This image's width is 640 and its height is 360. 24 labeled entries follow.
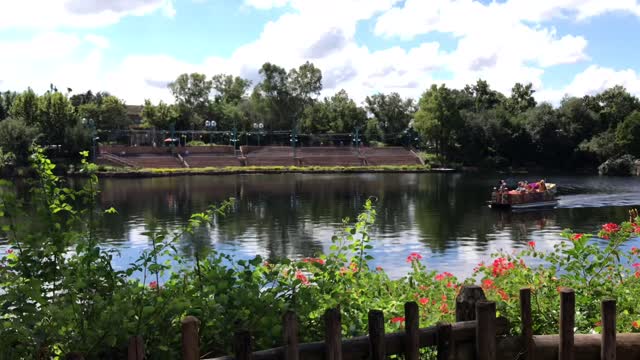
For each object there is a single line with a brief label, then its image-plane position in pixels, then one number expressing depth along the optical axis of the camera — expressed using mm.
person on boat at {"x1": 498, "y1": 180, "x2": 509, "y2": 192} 35406
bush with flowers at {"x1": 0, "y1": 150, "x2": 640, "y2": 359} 3393
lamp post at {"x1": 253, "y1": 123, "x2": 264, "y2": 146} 91212
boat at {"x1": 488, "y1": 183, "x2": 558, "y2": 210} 34531
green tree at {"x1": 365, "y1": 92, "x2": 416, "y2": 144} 104531
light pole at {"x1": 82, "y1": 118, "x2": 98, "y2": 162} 69944
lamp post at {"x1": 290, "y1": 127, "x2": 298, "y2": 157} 86562
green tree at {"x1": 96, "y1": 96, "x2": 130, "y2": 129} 89125
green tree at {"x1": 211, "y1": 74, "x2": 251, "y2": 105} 108500
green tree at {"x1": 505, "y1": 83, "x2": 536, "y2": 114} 97438
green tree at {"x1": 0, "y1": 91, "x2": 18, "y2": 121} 86438
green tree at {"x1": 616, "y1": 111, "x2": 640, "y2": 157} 72500
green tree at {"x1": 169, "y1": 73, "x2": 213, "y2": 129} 95938
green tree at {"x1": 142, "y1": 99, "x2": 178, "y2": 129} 91375
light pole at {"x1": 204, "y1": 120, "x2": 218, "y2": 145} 83012
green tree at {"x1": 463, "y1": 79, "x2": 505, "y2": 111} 97250
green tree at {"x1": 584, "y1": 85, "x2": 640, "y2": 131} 83812
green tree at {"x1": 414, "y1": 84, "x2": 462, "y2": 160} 81438
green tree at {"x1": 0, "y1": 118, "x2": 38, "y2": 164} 65188
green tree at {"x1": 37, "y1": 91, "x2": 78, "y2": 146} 73188
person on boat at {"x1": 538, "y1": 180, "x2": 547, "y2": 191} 36744
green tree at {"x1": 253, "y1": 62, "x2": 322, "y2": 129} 96312
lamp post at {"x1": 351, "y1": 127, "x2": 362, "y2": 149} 88812
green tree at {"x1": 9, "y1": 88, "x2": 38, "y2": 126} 75688
